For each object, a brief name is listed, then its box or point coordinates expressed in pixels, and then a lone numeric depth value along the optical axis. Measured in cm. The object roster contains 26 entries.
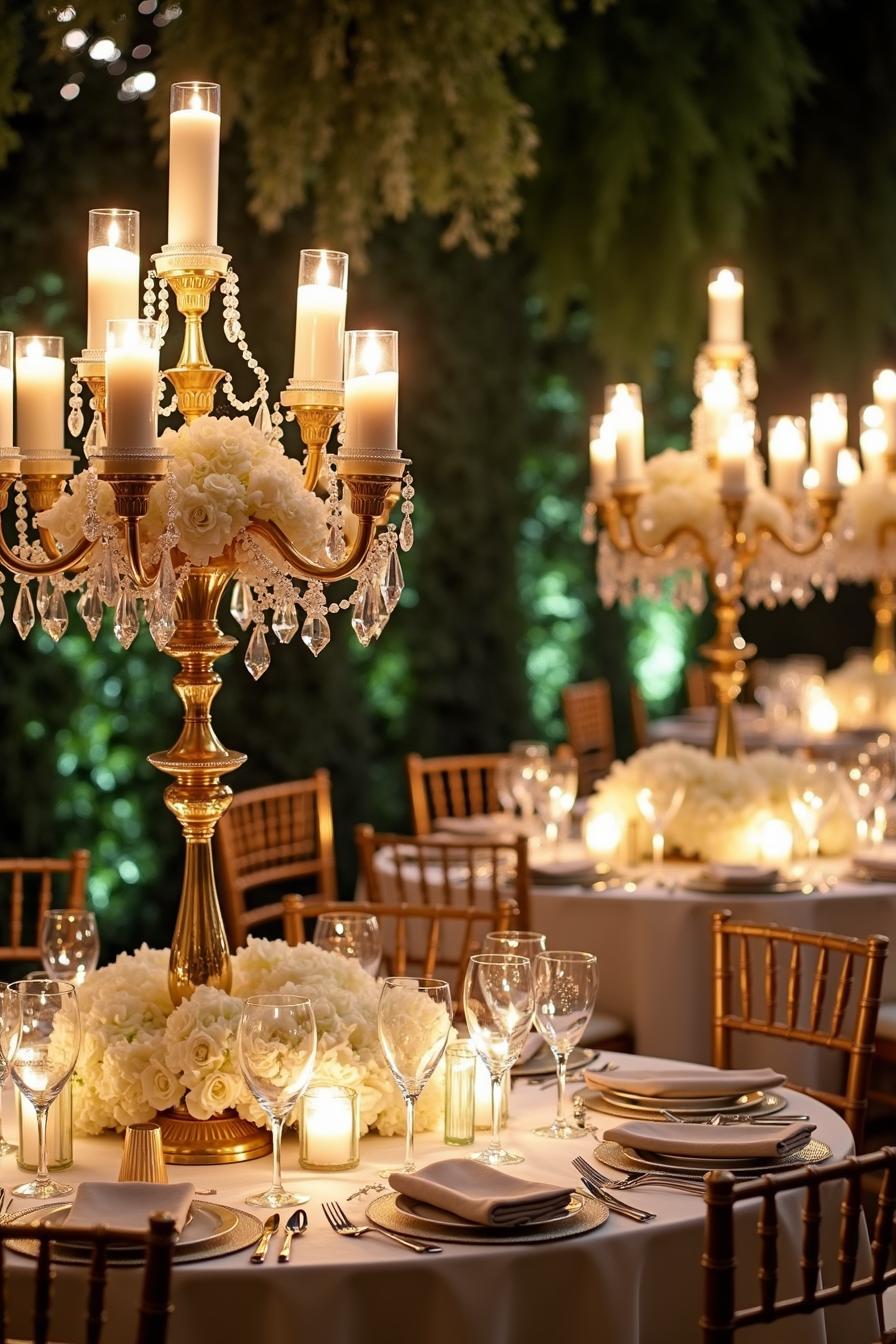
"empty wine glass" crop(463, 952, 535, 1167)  231
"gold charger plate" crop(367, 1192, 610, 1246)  206
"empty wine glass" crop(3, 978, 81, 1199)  215
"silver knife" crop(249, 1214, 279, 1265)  200
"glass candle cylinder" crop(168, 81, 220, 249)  245
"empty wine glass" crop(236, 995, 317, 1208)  210
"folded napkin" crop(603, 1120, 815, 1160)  230
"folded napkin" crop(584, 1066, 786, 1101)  254
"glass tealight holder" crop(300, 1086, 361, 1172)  233
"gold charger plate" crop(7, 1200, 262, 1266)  199
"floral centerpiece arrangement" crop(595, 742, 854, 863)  448
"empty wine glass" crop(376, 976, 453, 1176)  221
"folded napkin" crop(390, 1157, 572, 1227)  207
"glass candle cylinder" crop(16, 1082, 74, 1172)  232
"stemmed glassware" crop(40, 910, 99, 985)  287
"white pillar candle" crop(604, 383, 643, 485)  457
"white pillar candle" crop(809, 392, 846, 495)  476
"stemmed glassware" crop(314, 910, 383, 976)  280
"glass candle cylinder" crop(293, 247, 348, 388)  246
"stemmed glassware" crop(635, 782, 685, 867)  421
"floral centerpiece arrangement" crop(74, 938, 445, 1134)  239
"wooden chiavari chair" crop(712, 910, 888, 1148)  286
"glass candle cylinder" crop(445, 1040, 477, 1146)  244
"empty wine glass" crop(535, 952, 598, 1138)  239
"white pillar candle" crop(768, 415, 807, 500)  472
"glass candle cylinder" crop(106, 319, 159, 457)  218
